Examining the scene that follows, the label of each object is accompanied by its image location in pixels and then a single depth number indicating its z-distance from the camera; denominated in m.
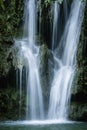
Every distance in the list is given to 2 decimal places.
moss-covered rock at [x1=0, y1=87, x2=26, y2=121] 14.13
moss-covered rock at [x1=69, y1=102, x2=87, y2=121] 13.70
